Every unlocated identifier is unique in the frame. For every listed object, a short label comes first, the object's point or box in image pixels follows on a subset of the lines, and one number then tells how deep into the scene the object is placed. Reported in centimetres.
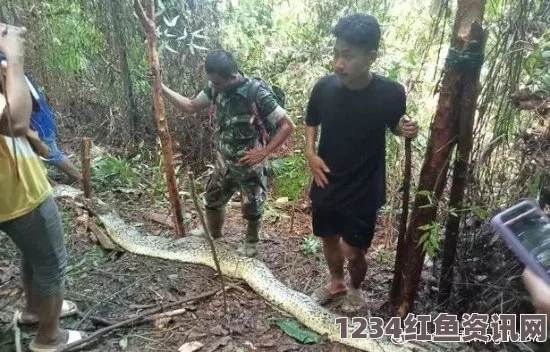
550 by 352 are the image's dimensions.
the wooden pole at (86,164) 464
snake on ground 297
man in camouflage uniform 341
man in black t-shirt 277
